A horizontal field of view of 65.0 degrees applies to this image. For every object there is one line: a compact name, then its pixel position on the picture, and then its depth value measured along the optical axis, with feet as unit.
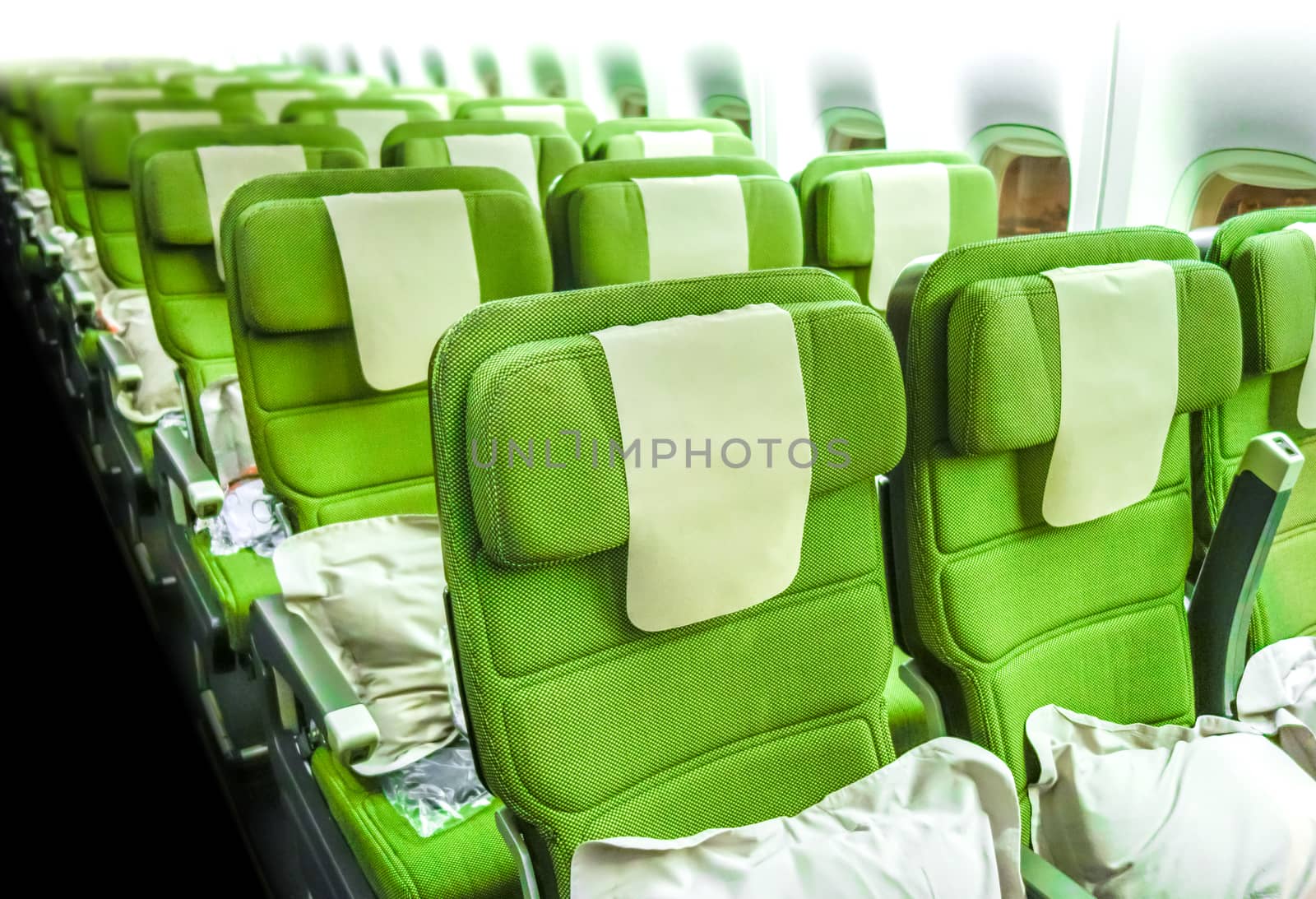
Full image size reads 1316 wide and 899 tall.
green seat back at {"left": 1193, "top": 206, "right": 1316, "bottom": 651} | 5.32
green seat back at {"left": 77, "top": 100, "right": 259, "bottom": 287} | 10.32
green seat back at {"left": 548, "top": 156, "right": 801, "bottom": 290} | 6.95
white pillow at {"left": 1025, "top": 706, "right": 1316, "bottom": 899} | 4.15
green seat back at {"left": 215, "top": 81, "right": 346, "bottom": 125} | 14.33
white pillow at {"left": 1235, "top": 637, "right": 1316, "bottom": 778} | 5.08
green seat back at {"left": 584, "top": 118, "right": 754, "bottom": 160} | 11.33
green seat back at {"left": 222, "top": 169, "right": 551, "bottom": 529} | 5.70
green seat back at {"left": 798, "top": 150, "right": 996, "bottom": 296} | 8.27
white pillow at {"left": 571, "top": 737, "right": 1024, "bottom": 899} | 3.62
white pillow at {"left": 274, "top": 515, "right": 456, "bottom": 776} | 5.45
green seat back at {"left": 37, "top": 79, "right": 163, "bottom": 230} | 13.25
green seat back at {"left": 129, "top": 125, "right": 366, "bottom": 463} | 7.89
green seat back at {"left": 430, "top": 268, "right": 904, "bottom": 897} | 3.49
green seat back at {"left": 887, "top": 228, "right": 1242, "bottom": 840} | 4.29
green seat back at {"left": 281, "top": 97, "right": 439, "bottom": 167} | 12.75
